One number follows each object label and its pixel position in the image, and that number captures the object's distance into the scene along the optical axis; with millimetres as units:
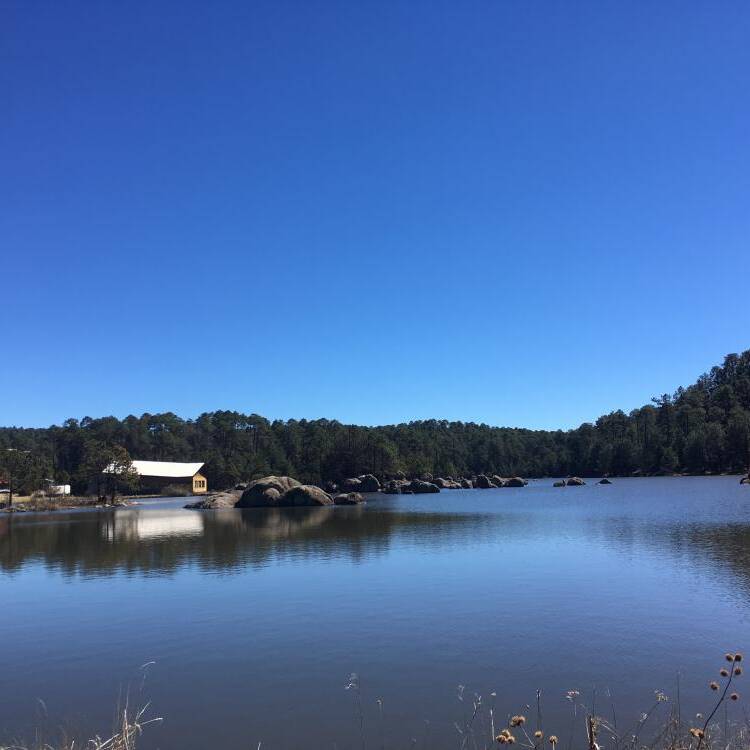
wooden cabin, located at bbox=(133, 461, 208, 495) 119750
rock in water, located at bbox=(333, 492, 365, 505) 79125
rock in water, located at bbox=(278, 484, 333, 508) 75375
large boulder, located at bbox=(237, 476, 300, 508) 77562
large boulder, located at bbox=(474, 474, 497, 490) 127812
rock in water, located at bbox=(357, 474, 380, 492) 117562
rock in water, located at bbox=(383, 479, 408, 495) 115550
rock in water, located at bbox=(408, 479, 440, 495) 112000
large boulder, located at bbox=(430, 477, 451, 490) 127875
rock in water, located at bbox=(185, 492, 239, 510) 77938
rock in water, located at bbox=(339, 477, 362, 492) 117000
